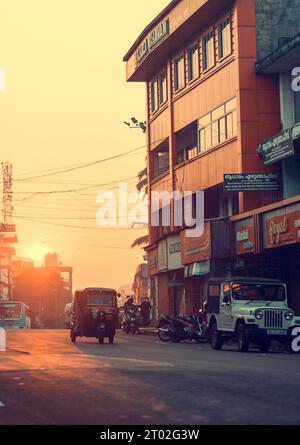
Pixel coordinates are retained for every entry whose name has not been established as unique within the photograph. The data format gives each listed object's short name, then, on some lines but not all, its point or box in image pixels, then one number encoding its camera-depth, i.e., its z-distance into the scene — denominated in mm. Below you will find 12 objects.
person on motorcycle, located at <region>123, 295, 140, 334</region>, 50262
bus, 79188
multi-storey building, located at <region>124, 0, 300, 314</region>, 44812
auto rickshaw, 36531
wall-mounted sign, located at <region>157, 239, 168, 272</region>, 58453
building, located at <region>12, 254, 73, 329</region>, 191375
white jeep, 29438
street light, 67125
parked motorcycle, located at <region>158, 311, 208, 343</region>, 37531
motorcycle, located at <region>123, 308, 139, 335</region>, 49906
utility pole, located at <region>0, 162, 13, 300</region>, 142500
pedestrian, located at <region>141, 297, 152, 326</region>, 53169
